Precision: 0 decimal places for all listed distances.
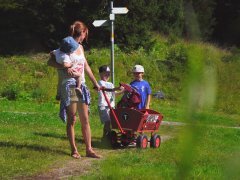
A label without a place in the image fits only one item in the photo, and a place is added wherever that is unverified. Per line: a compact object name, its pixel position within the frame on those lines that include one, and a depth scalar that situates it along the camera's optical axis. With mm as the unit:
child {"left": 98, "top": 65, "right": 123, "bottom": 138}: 18297
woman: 14250
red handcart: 17359
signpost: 25922
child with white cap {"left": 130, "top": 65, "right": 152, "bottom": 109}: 18375
